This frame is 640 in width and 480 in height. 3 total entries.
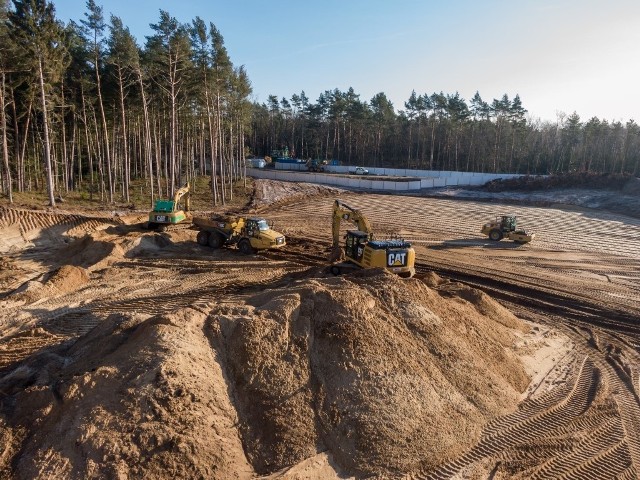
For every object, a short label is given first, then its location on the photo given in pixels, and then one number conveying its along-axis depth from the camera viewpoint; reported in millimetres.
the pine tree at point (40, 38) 25781
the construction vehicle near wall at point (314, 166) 61969
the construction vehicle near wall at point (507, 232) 26578
